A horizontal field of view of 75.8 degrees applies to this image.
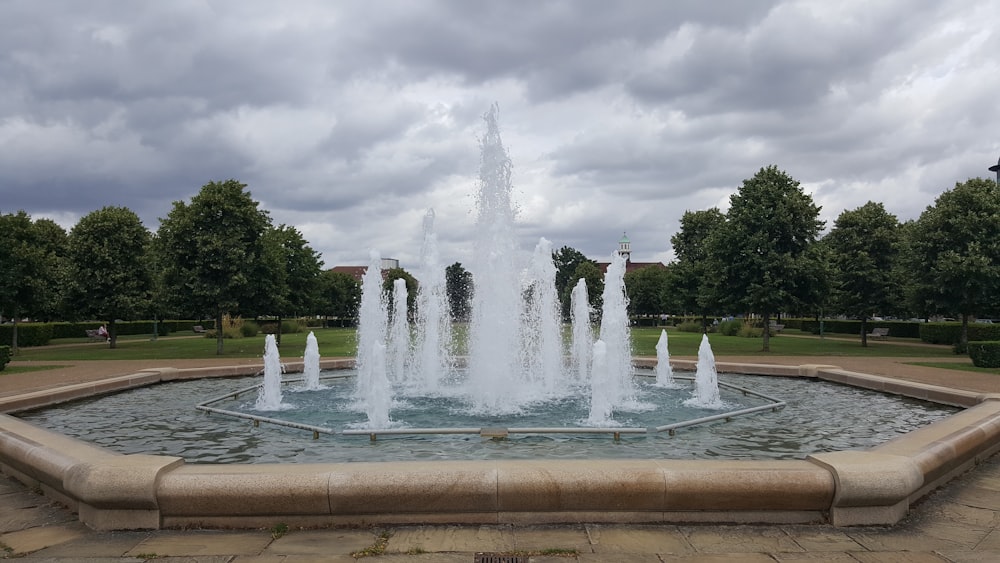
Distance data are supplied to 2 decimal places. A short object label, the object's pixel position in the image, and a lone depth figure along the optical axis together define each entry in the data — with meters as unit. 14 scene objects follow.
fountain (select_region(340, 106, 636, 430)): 14.25
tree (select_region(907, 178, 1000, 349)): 29.70
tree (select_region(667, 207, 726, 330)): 35.83
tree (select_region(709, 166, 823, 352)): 31.47
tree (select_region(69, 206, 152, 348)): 37.09
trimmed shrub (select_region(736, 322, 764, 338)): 48.00
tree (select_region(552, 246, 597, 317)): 126.86
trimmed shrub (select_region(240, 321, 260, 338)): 46.95
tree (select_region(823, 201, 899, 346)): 38.91
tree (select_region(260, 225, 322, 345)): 38.88
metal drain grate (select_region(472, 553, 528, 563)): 5.00
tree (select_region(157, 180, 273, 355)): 29.95
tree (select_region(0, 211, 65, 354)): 31.42
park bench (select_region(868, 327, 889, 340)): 48.78
